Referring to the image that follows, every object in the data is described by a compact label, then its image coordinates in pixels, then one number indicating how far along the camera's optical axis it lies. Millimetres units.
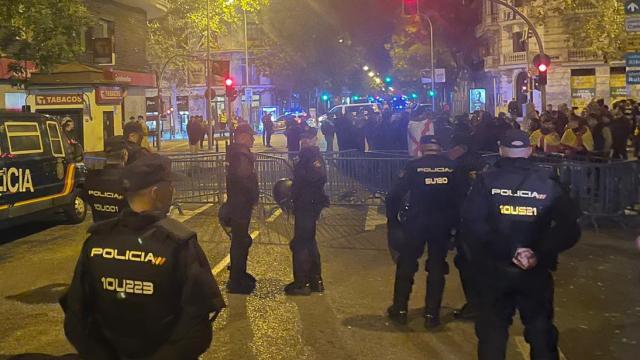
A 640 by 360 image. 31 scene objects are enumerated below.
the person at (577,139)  13000
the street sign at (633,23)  8906
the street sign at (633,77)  9336
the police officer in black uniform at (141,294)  2557
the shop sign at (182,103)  62250
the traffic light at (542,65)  18422
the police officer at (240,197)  6957
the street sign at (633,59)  9328
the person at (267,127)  33694
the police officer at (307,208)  6957
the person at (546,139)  13430
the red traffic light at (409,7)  17344
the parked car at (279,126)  49962
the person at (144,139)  7145
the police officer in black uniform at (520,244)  3979
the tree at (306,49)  51344
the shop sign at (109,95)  25250
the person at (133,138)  6699
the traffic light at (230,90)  28531
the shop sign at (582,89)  41684
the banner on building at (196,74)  50550
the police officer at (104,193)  6125
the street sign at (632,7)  8930
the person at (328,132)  20453
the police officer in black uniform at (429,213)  5680
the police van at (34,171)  9414
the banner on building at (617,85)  40594
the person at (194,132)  26906
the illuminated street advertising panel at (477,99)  50062
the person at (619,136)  14930
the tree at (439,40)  43744
